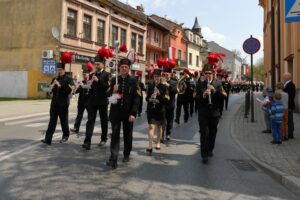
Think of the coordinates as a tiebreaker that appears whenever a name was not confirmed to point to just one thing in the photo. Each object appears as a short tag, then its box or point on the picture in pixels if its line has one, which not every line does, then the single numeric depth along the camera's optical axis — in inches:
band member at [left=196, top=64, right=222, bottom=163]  284.7
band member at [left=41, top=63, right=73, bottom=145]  338.6
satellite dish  1159.0
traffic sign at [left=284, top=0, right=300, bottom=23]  258.8
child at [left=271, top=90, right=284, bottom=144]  356.5
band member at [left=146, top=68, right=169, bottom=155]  323.0
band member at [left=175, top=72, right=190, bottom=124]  446.6
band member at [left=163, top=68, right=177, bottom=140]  376.2
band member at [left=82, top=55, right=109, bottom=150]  315.6
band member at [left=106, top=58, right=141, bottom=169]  261.8
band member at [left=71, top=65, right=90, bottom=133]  391.9
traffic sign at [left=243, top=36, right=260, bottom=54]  547.2
